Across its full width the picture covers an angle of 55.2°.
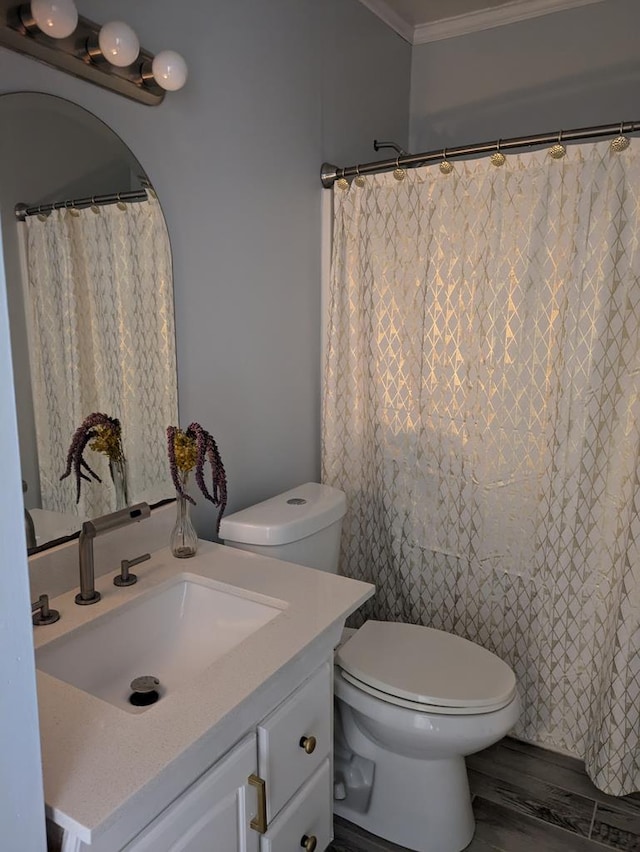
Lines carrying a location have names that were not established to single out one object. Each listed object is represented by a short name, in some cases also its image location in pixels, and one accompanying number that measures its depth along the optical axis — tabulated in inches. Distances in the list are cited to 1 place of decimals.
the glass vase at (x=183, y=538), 59.9
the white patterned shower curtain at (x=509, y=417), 67.8
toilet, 58.3
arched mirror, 48.1
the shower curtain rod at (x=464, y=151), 64.5
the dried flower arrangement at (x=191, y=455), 56.9
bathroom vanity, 32.9
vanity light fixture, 44.4
